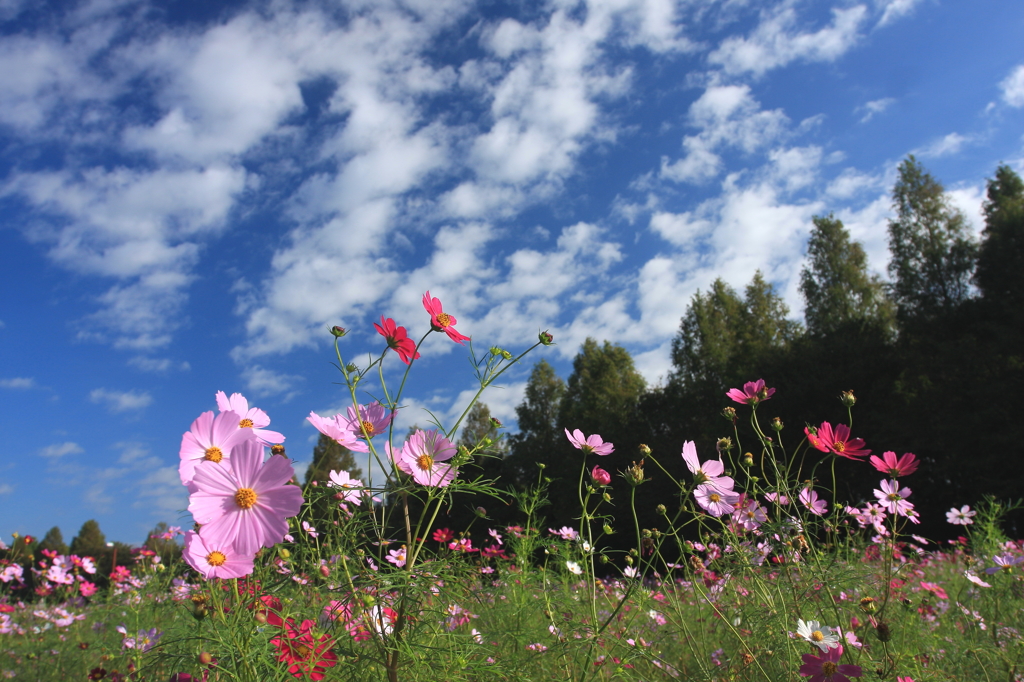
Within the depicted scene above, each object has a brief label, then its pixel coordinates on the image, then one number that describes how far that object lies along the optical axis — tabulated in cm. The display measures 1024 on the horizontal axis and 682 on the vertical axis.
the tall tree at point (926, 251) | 1275
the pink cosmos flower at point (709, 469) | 120
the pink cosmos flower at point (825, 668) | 100
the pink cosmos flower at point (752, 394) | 138
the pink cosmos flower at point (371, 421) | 97
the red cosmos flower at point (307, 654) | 85
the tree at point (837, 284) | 1536
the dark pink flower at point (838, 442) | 132
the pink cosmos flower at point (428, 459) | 90
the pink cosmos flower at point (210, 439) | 77
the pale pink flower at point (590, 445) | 131
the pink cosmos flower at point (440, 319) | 99
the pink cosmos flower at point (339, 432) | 94
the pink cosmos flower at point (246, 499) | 70
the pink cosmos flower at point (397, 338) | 97
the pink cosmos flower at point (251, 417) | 99
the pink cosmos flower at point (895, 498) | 169
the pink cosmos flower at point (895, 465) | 150
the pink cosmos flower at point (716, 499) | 116
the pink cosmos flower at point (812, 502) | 145
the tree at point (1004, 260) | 981
